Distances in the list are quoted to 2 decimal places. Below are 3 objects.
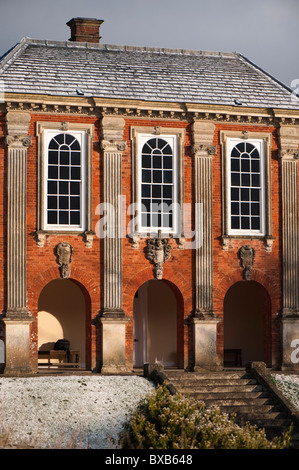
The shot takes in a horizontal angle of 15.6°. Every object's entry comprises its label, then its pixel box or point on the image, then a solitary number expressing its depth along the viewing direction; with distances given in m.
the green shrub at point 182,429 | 20.61
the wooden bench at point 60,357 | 30.94
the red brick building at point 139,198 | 29.31
